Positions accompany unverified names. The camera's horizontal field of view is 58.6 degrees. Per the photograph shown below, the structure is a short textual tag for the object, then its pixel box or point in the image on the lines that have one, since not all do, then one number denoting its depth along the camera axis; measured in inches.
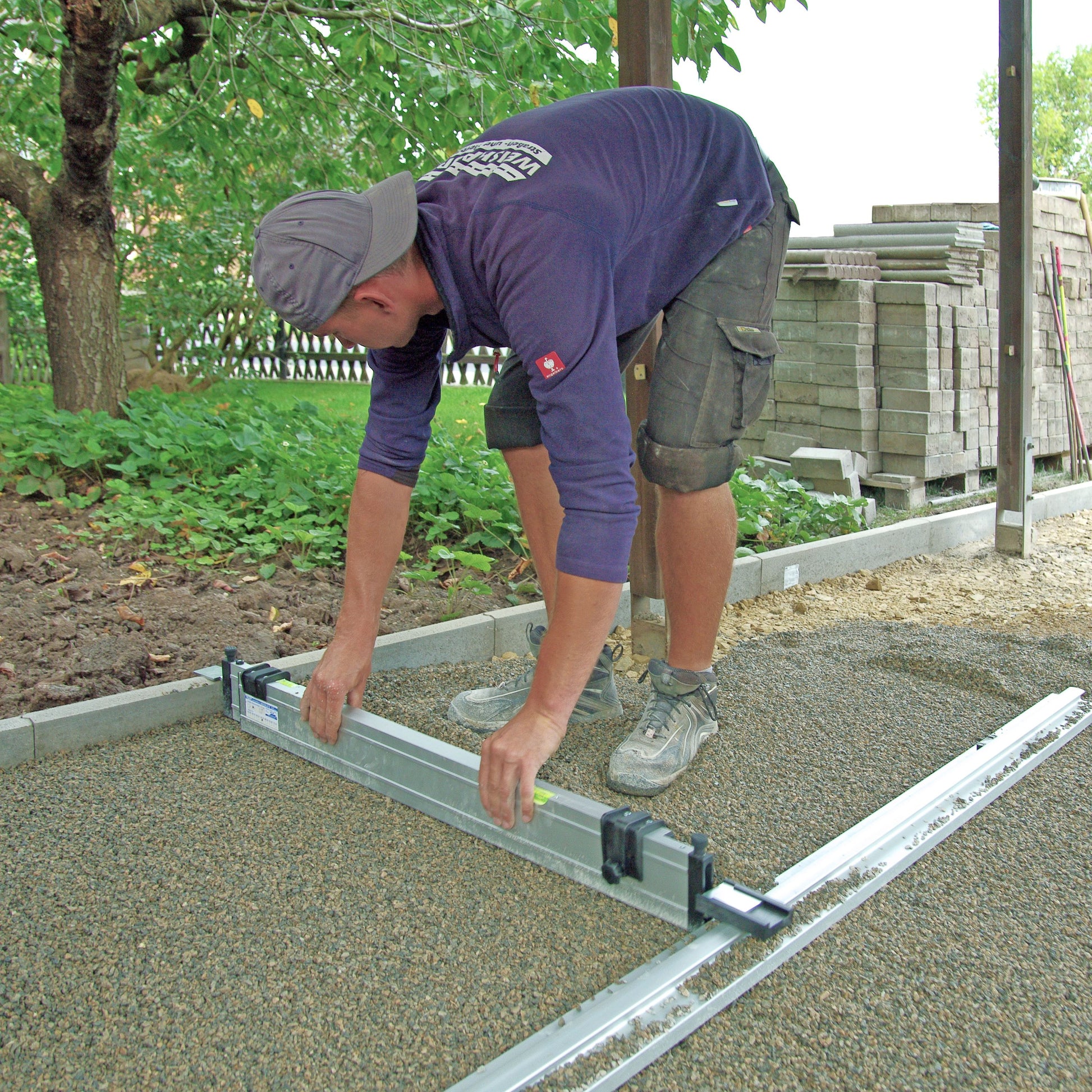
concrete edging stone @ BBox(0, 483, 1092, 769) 96.0
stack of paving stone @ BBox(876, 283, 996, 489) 230.1
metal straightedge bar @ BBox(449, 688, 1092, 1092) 53.3
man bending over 64.8
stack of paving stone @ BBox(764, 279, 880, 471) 235.3
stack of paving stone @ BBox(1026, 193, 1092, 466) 273.9
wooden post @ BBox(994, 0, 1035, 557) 183.8
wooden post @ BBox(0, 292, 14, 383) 370.6
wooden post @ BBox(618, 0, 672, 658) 116.7
